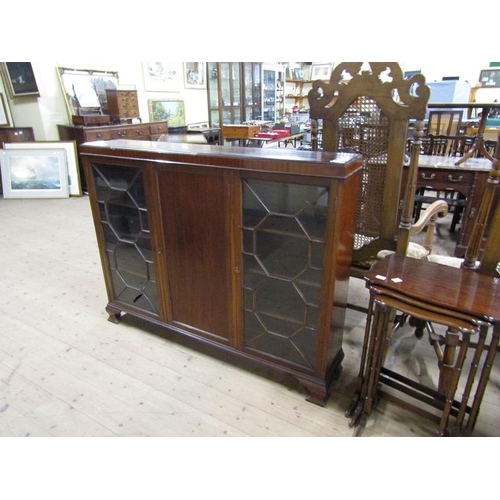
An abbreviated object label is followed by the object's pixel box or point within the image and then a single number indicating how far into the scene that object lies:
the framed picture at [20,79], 4.51
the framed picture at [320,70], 8.51
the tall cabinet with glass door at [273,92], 7.90
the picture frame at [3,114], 4.92
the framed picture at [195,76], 6.27
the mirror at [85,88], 4.72
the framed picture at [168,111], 5.85
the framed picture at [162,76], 5.64
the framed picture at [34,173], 4.76
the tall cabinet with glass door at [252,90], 7.30
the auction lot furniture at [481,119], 2.52
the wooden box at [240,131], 5.25
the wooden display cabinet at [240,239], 1.32
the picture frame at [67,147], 4.71
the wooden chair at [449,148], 3.38
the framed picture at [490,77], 6.98
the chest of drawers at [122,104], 4.84
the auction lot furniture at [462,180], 2.72
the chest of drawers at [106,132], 4.68
